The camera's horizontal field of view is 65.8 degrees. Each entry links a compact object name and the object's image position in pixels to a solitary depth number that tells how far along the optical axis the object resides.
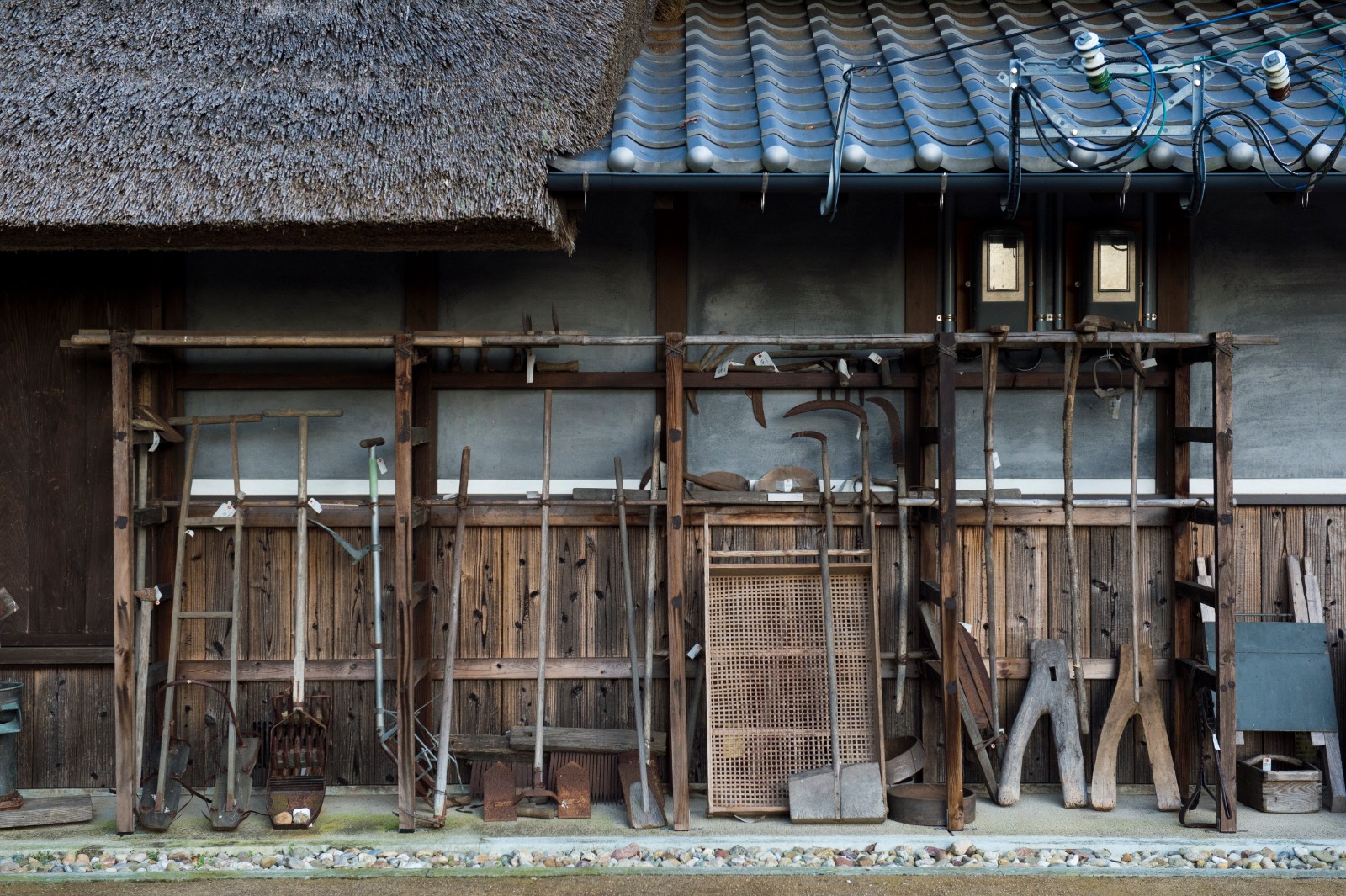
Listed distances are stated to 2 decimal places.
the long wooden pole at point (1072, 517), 4.98
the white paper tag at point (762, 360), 5.19
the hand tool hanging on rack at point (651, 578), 5.07
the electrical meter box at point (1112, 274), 5.21
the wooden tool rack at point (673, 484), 4.75
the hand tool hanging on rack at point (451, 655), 4.81
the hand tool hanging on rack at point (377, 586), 5.02
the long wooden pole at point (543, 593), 4.97
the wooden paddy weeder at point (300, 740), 4.76
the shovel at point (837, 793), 4.75
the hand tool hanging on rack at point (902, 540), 5.12
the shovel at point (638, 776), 4.78
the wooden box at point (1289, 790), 4.91
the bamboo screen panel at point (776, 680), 4.89
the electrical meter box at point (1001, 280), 5.22
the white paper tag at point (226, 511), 5.09
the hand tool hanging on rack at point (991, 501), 4.98
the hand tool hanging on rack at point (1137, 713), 4.98
